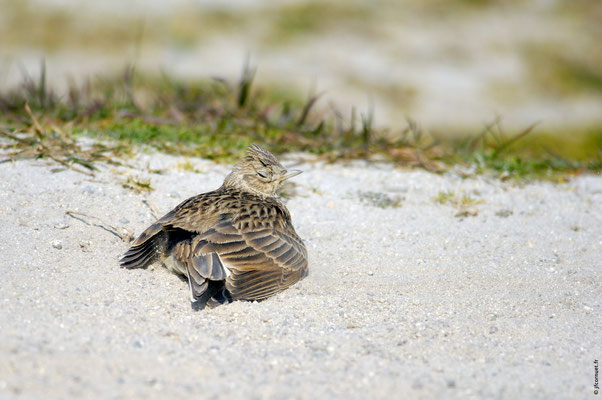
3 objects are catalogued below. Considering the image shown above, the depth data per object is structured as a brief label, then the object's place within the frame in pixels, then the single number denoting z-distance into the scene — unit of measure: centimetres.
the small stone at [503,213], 1371
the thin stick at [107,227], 1129
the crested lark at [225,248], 966
